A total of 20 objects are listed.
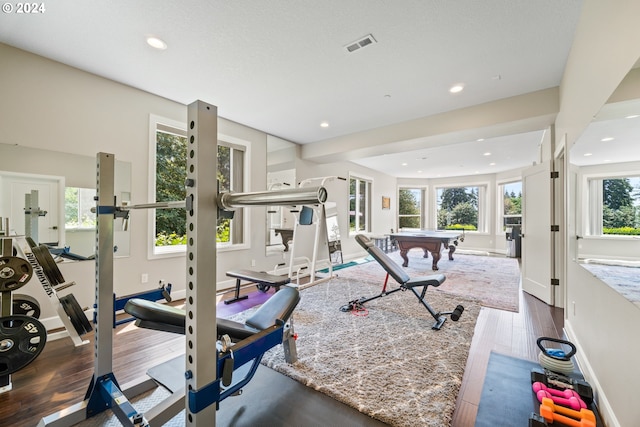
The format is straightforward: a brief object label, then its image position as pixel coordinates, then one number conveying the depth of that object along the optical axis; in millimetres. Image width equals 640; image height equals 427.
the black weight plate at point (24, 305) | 2238
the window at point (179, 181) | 4156
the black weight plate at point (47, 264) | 2172
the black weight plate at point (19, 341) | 1656
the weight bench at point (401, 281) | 2746
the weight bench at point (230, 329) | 811
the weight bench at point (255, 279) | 3334
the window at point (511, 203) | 8453
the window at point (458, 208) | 9469
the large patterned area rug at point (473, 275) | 3896
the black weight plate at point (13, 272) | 1796
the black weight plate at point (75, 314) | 2268
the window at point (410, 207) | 10273
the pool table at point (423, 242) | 5742
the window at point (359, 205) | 7695
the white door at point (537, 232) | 3469
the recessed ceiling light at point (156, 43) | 2338
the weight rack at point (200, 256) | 764
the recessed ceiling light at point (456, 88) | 3158
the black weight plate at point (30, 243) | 2210
